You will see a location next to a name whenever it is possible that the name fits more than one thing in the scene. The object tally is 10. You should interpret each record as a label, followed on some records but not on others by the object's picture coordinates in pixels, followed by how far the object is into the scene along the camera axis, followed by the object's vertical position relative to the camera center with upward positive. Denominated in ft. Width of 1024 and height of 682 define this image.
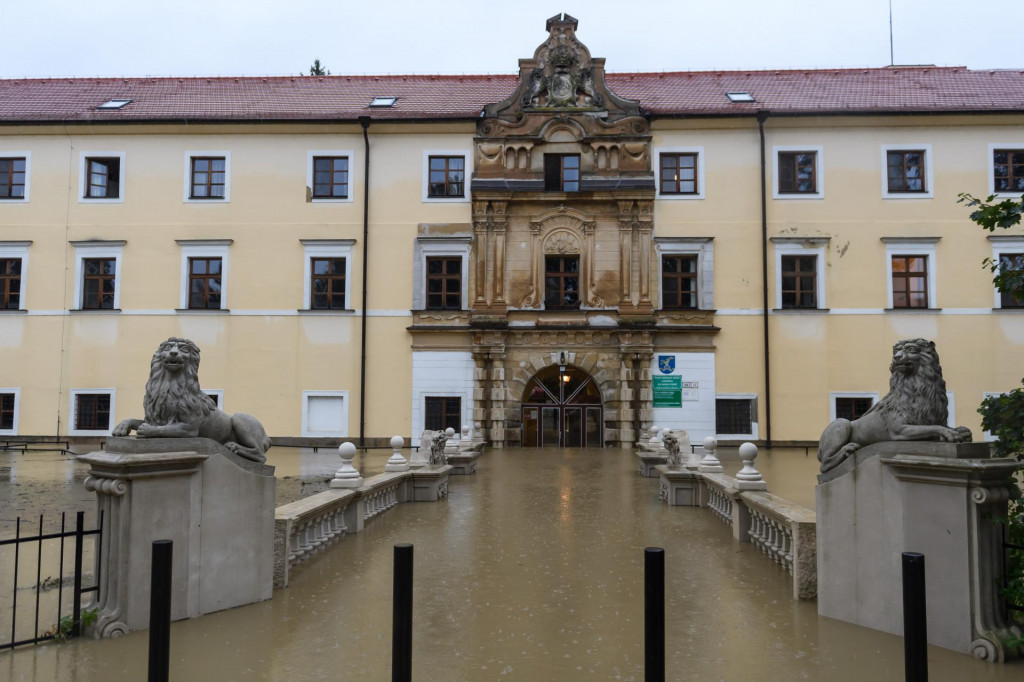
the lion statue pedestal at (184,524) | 17.75 -3.63
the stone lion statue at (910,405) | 18.19 -0.47
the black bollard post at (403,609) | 11.94 -3.62
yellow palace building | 83.56 +14.40
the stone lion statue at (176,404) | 19.53 -0.60
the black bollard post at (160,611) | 11.45 -3.58
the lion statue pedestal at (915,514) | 16.34 -3.00
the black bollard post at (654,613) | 11.25 -3.48
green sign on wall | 83.41 -0.82
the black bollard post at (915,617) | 11.27 -3.52
